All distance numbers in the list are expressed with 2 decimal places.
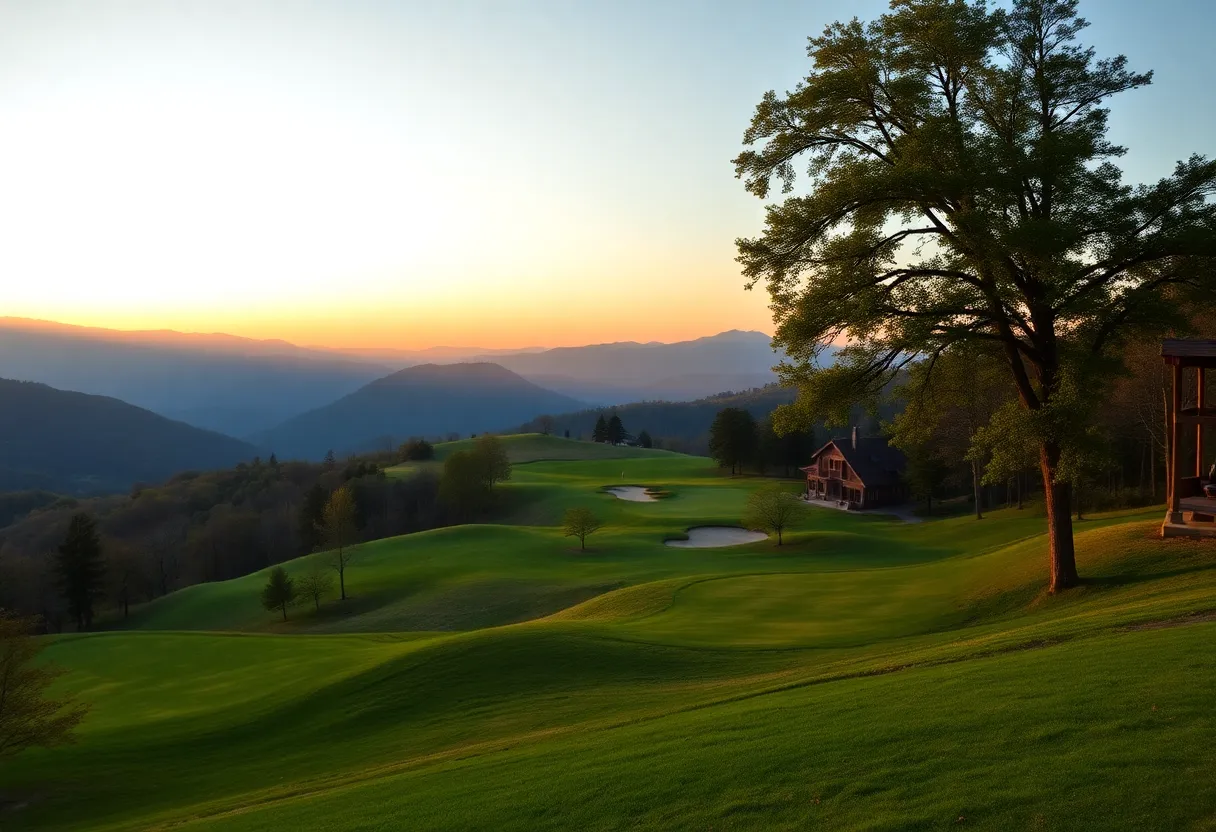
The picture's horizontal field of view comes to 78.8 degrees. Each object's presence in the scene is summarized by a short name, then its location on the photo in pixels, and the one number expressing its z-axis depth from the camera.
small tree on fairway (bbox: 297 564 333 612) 46.31
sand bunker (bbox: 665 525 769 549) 50.66
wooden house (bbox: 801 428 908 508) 66.25
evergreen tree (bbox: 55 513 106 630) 58.78
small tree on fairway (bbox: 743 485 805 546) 46.50
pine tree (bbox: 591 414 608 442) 139.44
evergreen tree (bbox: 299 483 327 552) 79.69
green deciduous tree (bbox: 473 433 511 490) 82.62
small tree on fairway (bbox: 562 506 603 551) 48.81
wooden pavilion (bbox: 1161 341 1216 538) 16.97
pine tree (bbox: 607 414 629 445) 141.25
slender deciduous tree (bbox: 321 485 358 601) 50.91
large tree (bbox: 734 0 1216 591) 15.41
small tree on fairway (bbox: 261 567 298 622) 46.38
